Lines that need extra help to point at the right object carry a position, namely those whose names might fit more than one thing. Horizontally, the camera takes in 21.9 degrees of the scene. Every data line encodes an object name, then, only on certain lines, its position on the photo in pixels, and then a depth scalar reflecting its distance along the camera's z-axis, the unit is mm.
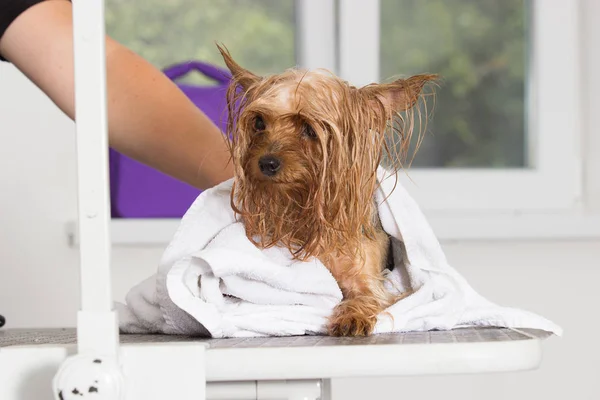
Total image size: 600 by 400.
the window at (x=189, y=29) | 2381
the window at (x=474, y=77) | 2374
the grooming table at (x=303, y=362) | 1153
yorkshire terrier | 1355
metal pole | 1103
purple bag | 2179
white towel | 1281
